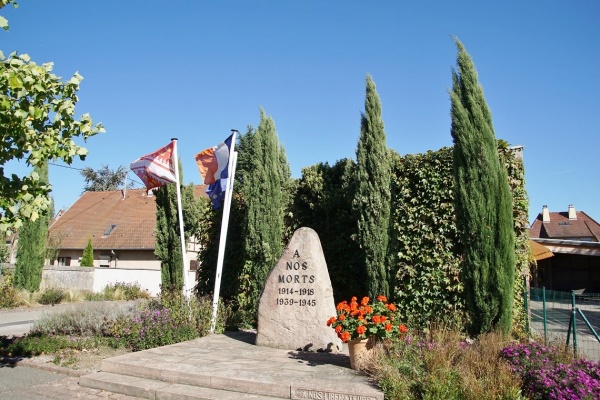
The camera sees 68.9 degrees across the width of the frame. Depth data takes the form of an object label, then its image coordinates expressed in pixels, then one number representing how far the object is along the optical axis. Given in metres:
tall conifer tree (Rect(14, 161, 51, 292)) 19.77
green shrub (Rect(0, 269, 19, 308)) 17.80
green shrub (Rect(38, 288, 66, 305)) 18.84
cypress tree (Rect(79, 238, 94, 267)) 26.51
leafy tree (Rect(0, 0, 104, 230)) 6.03
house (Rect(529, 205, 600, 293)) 23.00
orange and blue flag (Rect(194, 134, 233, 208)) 10.68
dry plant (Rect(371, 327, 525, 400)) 5.06
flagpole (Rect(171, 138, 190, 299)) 10.87
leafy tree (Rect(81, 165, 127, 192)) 51.34
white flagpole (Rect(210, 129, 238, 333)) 10.10
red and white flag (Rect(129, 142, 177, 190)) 11.37
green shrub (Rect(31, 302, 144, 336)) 9.89
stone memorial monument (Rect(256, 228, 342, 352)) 7.98
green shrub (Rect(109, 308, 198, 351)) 8.82
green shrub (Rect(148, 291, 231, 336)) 9.76
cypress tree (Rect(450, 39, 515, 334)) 7.09
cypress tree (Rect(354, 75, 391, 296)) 8.91
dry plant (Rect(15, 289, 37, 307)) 18.06
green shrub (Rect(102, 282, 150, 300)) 21.12
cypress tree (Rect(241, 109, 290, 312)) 10.40
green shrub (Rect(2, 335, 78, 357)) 8.46
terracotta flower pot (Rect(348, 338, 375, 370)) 6.32
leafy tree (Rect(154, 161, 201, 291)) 12.66
